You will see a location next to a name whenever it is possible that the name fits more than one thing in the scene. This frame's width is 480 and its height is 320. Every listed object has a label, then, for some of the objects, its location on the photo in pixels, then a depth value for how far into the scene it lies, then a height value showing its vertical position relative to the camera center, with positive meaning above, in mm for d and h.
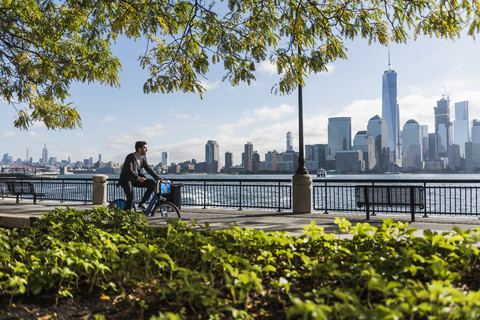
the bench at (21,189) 15836 -985
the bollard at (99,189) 15252 -997
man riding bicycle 7875 -183
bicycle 8028 -917
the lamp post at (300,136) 11703 +978
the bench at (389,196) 9891 -964
